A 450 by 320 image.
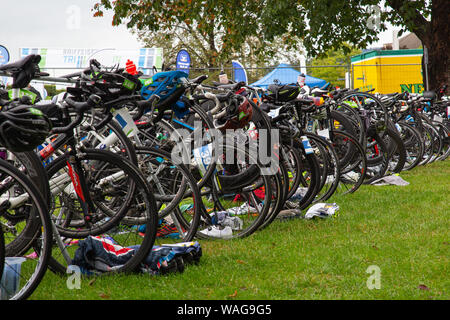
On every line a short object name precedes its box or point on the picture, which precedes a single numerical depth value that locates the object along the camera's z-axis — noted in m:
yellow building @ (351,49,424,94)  21.19
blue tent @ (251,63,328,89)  20.23
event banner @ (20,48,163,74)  18.92
